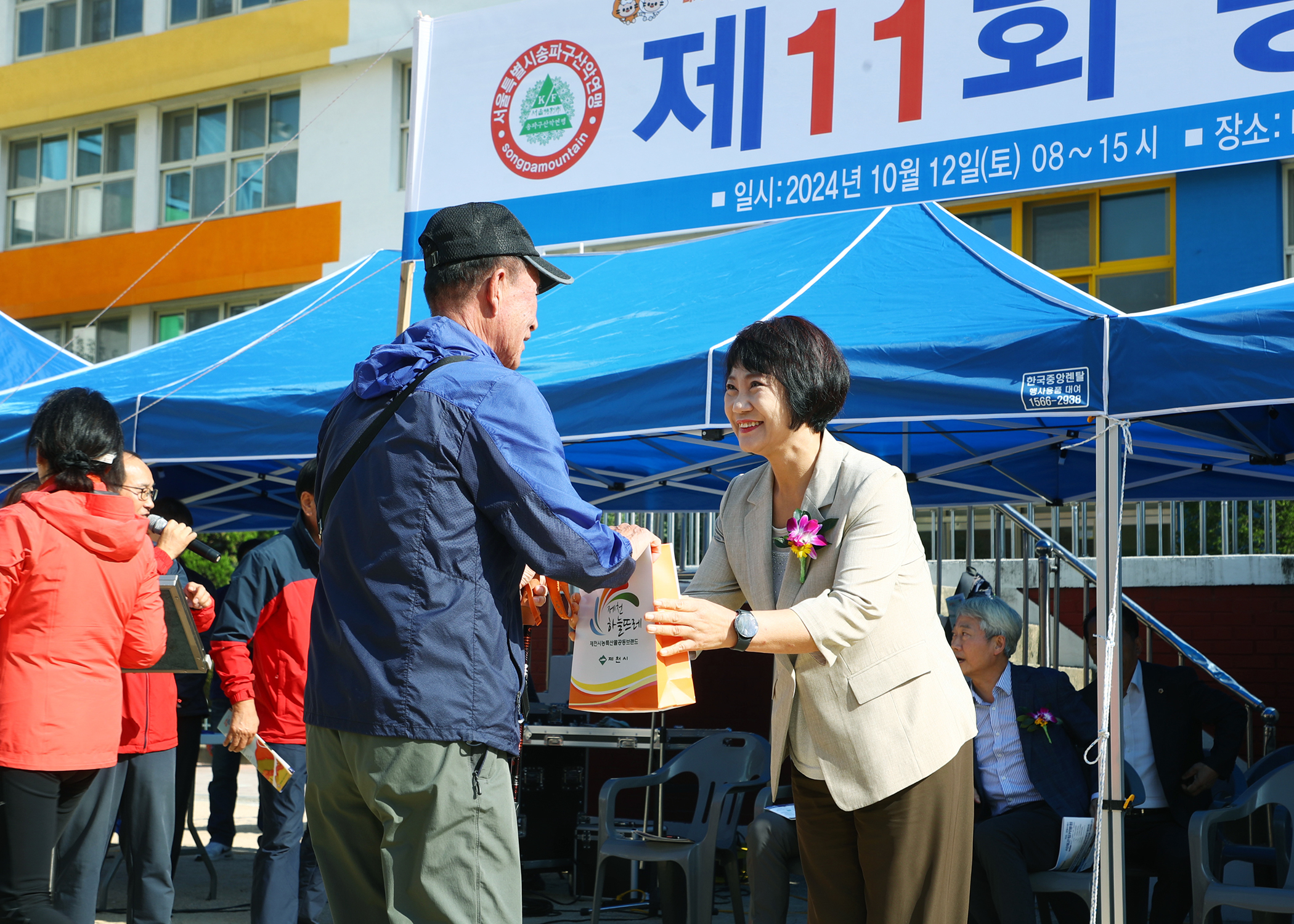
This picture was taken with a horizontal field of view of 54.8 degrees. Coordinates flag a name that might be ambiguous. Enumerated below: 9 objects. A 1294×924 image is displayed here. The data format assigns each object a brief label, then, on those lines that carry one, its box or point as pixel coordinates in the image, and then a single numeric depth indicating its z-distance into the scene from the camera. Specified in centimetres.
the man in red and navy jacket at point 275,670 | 468
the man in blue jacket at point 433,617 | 203
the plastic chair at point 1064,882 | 441
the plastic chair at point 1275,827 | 475
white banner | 370
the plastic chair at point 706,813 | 512
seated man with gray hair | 442
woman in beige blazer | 273
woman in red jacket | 327
